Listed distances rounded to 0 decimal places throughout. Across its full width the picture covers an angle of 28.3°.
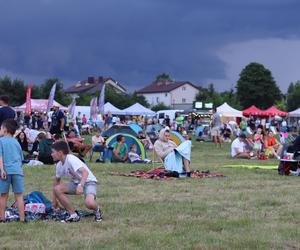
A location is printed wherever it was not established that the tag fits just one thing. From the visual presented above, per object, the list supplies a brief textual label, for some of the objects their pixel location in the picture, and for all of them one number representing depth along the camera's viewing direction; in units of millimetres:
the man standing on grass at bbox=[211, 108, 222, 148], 28620
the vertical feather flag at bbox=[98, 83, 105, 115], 40438
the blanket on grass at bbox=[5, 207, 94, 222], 7762
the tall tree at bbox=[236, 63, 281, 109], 98938
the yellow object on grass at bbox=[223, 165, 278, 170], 16359
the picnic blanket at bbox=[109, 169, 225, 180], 13164
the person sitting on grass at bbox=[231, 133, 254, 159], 21062
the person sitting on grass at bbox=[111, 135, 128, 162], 17844
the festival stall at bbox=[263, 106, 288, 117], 55150
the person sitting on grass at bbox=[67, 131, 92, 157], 18234
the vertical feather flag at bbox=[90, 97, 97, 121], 40375
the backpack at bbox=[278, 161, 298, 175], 14477
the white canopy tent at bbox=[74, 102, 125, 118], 51219
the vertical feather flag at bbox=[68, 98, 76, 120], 39288
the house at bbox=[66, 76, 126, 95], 124812
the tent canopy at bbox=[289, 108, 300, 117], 56191
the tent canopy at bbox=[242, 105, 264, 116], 54906
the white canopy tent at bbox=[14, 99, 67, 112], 49656
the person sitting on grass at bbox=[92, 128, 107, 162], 17922
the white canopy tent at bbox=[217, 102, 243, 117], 51062
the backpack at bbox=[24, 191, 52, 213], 8180
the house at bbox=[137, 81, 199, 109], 123875
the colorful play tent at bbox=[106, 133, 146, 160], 18719
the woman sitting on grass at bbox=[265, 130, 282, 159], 21661
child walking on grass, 7574
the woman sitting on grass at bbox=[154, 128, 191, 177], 13891
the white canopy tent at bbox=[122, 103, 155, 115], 52359
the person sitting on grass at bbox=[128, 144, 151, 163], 17859
